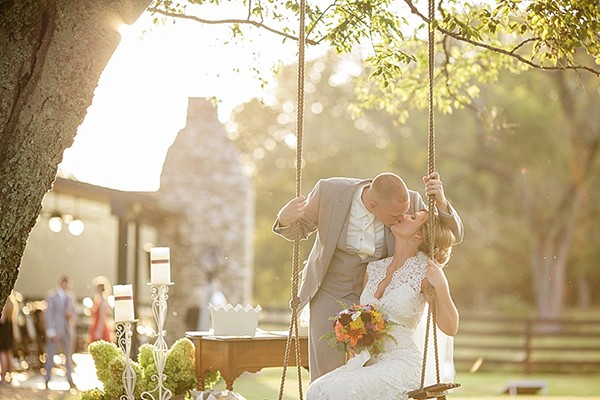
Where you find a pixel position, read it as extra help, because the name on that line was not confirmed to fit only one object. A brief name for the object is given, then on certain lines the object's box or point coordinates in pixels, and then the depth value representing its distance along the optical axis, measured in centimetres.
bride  715
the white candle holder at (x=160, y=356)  1041
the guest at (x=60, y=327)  1962
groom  804
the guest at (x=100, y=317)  2074
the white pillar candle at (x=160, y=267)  1054
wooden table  988
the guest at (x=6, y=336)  1987
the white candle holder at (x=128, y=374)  1027
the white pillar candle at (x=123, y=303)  1053
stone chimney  3105
